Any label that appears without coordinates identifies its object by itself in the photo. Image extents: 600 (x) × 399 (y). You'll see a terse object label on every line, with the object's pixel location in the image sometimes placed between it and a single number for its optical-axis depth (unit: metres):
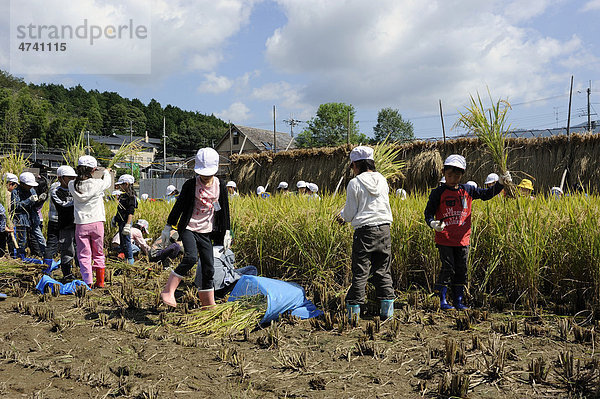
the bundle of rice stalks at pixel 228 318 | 3.56
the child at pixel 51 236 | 5.89
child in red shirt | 4.08
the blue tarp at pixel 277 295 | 3.82
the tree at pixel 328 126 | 55.28
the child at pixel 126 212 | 6.48
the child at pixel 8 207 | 6.63
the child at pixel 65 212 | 5.42
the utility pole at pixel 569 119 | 12.19
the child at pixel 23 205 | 7.10
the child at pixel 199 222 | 3.92
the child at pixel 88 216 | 5.15
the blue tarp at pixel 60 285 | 5.07
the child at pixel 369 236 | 3.85
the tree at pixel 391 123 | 71.23
